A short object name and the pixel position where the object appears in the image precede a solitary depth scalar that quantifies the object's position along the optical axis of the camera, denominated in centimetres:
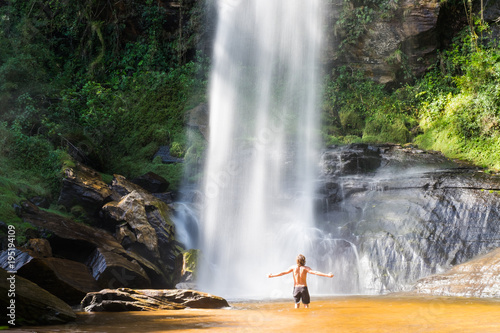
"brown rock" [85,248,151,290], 1025
